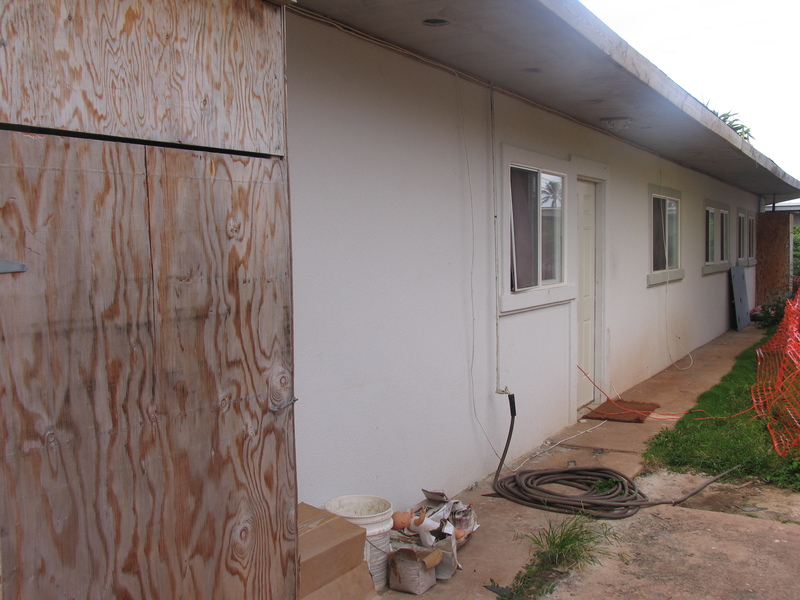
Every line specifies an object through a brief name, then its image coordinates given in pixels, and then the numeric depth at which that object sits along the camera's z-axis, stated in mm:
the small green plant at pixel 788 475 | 5039
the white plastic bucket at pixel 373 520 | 3525
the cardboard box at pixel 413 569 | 3531
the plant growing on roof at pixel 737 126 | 21688
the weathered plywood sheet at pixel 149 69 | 1664
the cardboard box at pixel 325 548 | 2848
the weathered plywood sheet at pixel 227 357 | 1966
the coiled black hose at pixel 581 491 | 4668
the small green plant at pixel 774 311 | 14984
